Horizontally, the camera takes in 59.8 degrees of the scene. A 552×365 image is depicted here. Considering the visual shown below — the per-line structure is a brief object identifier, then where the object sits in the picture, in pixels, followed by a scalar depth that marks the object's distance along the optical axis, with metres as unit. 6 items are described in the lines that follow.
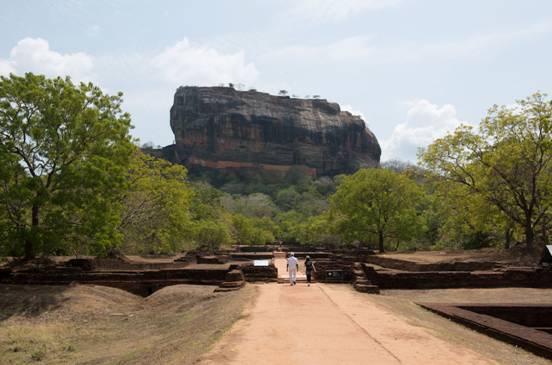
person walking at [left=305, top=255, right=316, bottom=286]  16.35
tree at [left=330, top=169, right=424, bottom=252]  34.56
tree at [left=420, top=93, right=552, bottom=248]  23.08
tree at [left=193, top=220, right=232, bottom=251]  42.54
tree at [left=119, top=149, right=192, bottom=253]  26.28
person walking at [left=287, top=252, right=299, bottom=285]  16.16
